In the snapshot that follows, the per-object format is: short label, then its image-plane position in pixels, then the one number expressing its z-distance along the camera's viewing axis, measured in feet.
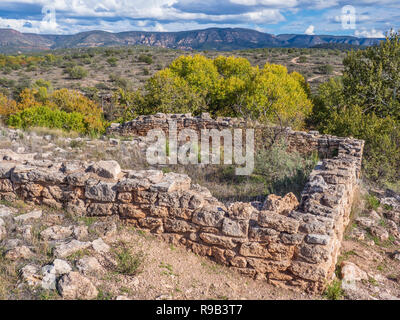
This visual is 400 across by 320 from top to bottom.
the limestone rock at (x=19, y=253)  11.73
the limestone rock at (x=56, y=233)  13.56
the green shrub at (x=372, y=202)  20.17
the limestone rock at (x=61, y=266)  11.15
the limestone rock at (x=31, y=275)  10.64
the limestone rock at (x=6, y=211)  14.87
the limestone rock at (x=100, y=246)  12.89
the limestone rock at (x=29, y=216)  14.79
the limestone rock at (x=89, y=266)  11.54
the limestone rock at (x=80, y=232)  13.63
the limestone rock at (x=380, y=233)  17.16
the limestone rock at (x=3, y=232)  13.15
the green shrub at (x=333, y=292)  11.98
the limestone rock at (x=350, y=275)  13.01
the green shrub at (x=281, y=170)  21.52
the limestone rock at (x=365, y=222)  18.06
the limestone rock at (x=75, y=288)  10.31
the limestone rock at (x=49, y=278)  10.52
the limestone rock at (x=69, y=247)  12.16
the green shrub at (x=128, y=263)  11.86
